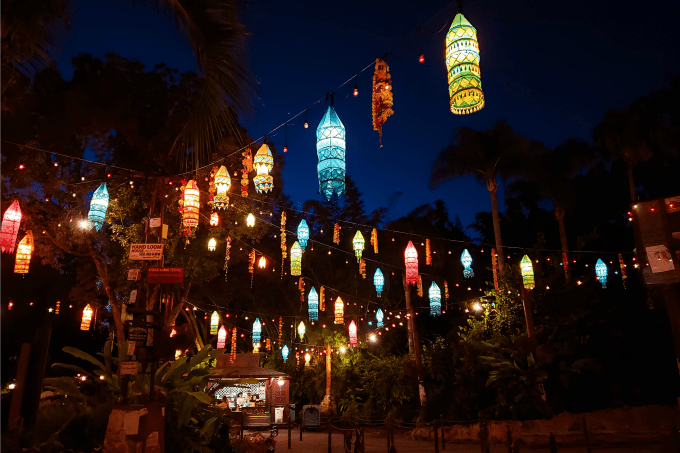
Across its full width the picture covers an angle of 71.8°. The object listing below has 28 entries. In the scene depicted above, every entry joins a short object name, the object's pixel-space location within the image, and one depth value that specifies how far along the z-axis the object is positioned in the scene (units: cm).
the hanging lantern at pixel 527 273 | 1658
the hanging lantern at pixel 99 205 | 1280
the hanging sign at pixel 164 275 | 952
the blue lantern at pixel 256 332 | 2658
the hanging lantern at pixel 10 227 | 1135
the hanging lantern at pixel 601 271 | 1773
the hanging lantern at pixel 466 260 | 1964
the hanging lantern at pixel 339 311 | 2142
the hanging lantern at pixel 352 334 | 2378
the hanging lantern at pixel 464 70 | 605
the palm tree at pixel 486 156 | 2202
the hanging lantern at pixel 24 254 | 1416
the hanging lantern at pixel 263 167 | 1192
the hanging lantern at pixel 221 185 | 1343
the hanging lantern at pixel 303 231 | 1718
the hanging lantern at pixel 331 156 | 928
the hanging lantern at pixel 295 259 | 1773
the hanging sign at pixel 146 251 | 998
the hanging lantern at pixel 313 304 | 2239
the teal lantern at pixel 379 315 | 2459
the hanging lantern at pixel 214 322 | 2475
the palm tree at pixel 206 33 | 420
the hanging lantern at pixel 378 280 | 2016
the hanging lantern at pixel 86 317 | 2090
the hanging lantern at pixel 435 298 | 1977
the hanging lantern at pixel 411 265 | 1694
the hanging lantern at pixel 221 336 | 2572
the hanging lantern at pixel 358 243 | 1724
